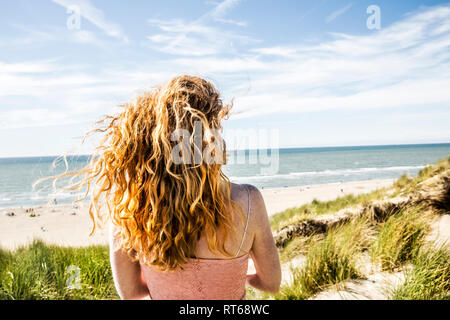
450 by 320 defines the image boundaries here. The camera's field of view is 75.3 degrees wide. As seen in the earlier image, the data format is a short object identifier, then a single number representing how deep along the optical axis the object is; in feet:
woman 3.46
